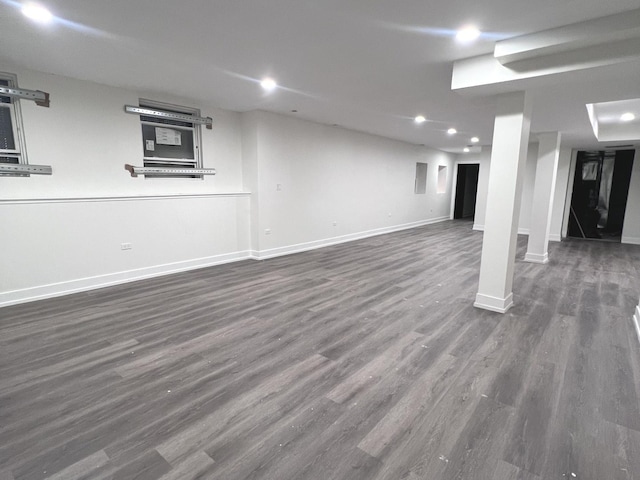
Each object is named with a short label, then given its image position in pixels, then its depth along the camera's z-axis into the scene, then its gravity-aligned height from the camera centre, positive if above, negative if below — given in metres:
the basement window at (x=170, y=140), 4.69 +0.66
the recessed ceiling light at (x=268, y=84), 3.88 +1.23
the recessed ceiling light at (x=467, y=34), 2.55 +1.22
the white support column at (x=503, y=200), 3.35 -0.11
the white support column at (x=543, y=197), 5.94 -0.13
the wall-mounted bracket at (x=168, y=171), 4.50 +0.19
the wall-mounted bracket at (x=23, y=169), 3.53 +0.14
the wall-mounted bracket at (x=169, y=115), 4.38 +0.98
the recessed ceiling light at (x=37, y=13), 2.30 +1.21
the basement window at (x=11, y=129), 3.55 +0.57
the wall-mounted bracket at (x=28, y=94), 3.45 +0.94
